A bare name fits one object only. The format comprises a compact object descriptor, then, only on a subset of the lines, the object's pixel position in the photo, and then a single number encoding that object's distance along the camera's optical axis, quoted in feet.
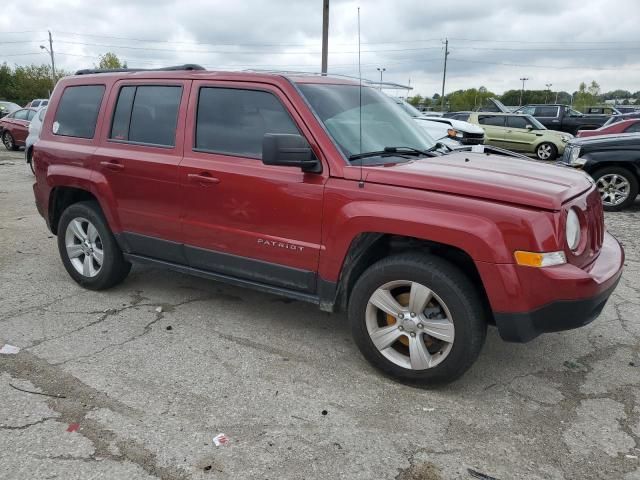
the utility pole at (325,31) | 68.32
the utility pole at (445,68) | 207.82
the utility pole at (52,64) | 218.75
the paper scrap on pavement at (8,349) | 12.11
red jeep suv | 9.56
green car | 55.29
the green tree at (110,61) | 235.40
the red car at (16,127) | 59.62
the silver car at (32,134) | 35.94
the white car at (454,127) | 35.83
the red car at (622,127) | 38.52
